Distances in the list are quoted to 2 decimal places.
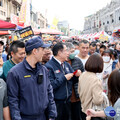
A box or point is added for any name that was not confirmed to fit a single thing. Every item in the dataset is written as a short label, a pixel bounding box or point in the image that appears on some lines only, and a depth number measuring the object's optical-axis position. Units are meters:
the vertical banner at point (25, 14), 11.75
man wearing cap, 2.27
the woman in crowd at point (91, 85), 2.79
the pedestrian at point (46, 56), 4.55
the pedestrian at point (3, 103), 1.99
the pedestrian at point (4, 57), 6.08
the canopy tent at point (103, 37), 19.81
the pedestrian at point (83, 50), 5.02
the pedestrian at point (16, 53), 3.26
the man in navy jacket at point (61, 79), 3.25
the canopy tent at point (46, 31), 16.23
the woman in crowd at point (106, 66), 4.32
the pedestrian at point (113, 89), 2.14
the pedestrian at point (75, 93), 3.85
